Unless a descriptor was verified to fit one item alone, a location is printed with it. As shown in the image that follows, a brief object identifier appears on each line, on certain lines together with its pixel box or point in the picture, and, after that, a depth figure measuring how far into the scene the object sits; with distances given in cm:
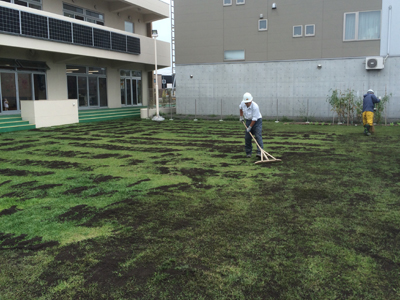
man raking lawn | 909
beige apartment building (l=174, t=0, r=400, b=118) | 2006
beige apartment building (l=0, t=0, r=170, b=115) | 1772
